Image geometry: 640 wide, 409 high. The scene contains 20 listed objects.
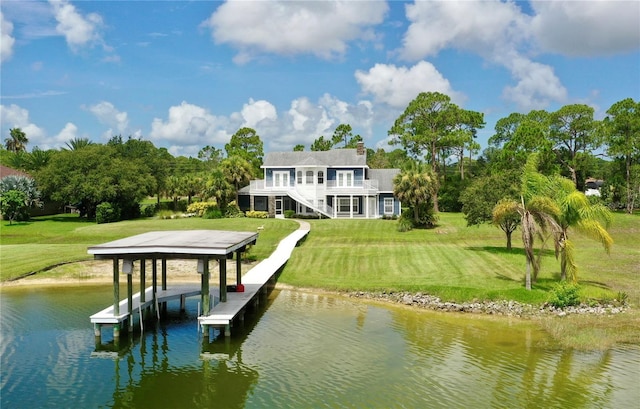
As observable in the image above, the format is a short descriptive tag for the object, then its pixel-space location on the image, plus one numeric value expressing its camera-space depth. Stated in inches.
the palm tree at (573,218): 930.1
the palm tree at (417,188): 1807.3
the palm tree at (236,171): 2325.3
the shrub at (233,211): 2217.0
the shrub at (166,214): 2331.4
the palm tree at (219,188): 2257.6
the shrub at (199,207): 2337.6
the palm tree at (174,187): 2755.9
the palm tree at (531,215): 920.9
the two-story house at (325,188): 2257.6
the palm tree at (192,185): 2775.6
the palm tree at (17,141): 4056.4
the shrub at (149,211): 2483.8
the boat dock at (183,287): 760.3
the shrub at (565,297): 904.3
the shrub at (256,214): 2208.4
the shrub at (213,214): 2156.7
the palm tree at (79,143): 2869.1
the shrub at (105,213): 2158.0
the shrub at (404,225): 1820.9
